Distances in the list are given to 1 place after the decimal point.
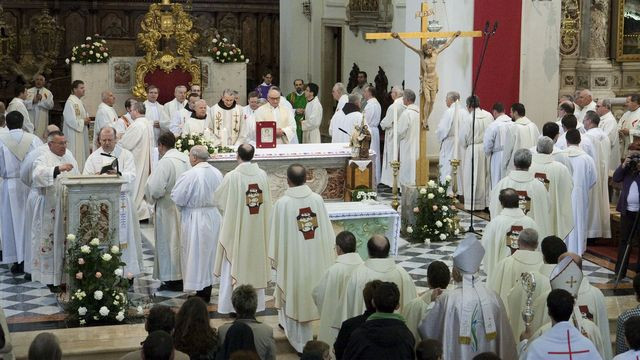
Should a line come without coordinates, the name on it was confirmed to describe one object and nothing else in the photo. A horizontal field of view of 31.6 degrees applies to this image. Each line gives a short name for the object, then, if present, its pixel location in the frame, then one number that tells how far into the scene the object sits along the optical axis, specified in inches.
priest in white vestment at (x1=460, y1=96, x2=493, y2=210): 597.3
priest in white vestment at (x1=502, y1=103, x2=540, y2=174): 556.1
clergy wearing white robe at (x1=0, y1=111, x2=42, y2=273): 455.2
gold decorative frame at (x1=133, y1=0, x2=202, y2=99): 701.9
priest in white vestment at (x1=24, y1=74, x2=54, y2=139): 729.6
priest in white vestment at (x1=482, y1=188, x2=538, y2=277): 359.6
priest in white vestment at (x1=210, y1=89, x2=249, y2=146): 577.0
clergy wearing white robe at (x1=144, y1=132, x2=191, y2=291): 425.1
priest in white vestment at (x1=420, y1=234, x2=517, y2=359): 280.2
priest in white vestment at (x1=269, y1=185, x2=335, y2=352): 356.8
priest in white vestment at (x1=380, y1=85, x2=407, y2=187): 659.4
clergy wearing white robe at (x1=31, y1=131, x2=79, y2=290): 408.5
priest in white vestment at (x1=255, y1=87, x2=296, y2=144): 574.2
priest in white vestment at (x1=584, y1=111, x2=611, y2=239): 518.3
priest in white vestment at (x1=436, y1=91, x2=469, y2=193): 598.7
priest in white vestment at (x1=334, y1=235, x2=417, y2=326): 301.3
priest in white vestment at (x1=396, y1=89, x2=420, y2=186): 635.5
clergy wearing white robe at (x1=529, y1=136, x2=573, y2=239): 429.1
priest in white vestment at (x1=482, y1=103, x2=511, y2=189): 561.6
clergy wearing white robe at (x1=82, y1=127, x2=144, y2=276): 407.8
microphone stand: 478.7
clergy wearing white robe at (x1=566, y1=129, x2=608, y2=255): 474.9
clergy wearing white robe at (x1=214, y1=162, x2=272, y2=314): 387.2
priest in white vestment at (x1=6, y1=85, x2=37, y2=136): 658.8
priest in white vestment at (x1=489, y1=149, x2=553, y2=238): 406.3
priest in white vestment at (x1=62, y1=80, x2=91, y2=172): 641.6
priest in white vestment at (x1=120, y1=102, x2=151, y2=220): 549.6
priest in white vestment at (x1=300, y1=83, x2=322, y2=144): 695.7
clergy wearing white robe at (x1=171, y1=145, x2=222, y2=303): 401.7
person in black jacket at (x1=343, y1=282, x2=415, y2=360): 246.4
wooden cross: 495.3
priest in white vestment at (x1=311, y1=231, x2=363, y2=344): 315.9
